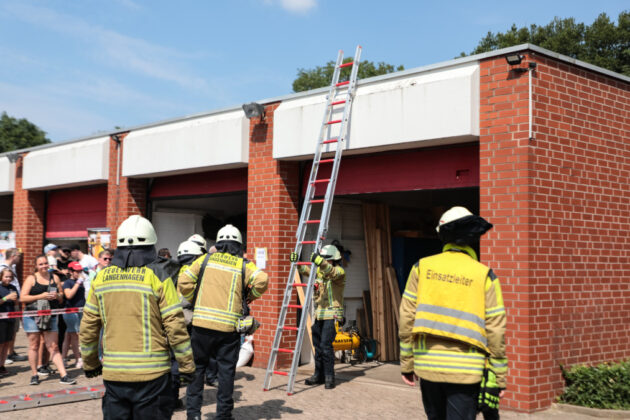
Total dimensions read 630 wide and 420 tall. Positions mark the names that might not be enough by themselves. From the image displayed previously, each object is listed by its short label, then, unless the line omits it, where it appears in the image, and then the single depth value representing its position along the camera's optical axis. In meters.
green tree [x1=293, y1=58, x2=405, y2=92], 48.88
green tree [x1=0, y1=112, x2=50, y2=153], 45.06
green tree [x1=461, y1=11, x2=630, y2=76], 35.41
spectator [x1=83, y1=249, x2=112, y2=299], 10.45
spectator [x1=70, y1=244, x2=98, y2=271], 12.57
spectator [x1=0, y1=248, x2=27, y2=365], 10.52
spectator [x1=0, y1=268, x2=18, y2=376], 9.94
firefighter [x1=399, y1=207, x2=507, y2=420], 4.31
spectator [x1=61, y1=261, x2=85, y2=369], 10.29
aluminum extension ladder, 8.99
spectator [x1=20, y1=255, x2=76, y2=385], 9.63
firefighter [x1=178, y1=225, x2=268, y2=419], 6.90
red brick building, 8.11
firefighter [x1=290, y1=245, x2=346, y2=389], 9.52
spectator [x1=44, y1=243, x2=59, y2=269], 11.70
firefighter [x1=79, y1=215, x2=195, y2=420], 4.68
